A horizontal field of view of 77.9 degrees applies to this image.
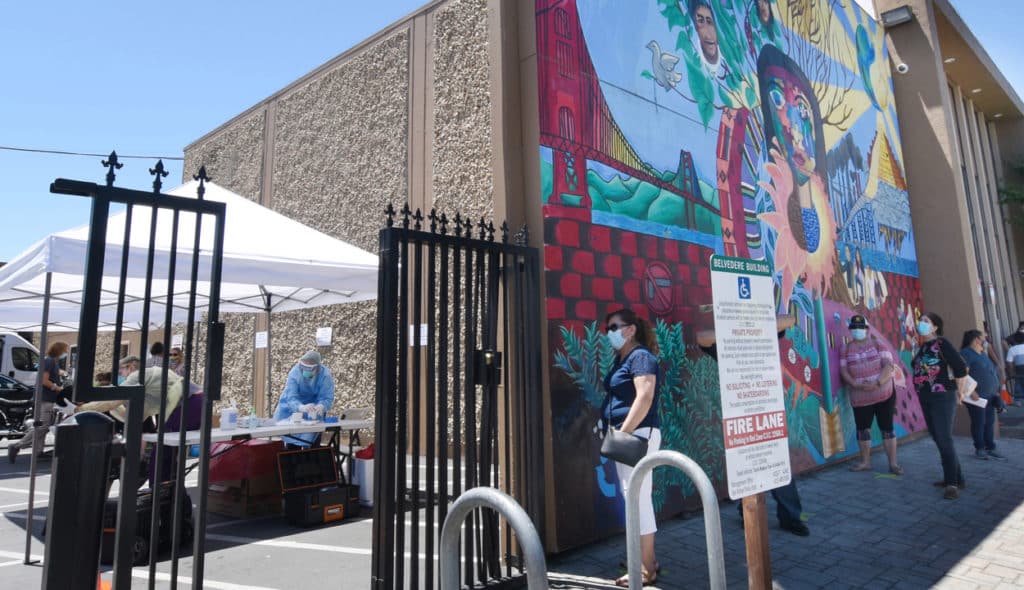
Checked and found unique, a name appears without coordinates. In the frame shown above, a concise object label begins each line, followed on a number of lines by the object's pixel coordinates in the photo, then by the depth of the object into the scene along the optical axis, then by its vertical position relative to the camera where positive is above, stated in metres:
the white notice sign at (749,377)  3.08 -0.02
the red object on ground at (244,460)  5.99 -0.70
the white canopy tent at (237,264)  4.77 +1.12
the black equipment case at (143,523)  4.67 -1.00
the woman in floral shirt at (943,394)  6.33 -0.26
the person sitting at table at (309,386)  7.00 -0.01
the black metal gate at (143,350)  2.54 +0.17
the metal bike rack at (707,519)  2.62 -0.62
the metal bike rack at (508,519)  1.92 -0.50
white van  15.00 +0.84
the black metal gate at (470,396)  3.63 -0.09
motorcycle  12.30 -0.21
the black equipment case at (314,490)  5.78 -0.97
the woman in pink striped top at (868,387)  7.52 -0.20
